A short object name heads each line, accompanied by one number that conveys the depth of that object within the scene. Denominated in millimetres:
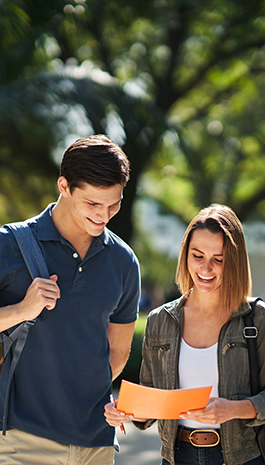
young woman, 4453
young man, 4359
